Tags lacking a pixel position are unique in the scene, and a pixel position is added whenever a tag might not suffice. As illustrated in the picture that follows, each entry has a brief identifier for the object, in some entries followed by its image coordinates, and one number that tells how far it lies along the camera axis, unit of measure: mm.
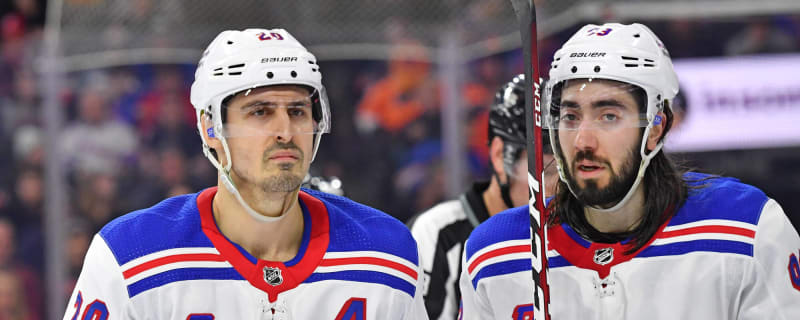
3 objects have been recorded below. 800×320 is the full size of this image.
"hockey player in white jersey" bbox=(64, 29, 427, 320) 4988
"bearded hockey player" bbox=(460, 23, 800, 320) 4984
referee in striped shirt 6957
